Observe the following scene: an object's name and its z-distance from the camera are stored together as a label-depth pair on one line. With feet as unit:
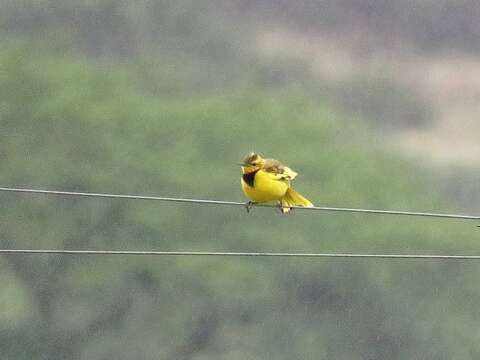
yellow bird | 52.44
